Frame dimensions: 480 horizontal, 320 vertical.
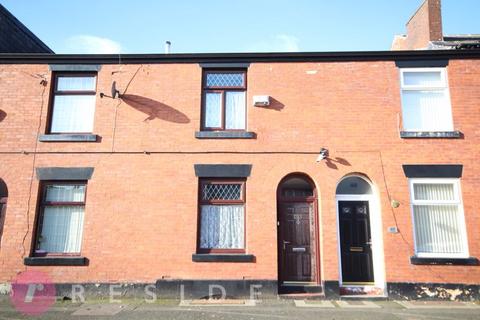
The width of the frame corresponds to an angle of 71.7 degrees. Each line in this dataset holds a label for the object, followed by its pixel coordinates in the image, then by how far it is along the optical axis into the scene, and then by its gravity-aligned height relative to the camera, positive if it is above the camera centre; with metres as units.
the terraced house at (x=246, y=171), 7.95 +1.42
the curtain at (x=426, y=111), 8.58 +3.07
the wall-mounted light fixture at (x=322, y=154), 8.16 +1.84
